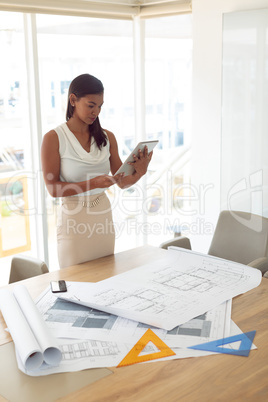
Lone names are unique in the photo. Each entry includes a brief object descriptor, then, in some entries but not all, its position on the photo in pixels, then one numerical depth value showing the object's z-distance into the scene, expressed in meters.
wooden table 1.43
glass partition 3.46
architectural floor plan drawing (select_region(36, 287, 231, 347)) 1.74
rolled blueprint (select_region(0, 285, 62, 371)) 1.55
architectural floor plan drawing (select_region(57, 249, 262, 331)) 1.90
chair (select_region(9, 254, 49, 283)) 2.56
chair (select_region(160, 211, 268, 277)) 2.88
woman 2.66
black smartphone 2.12
